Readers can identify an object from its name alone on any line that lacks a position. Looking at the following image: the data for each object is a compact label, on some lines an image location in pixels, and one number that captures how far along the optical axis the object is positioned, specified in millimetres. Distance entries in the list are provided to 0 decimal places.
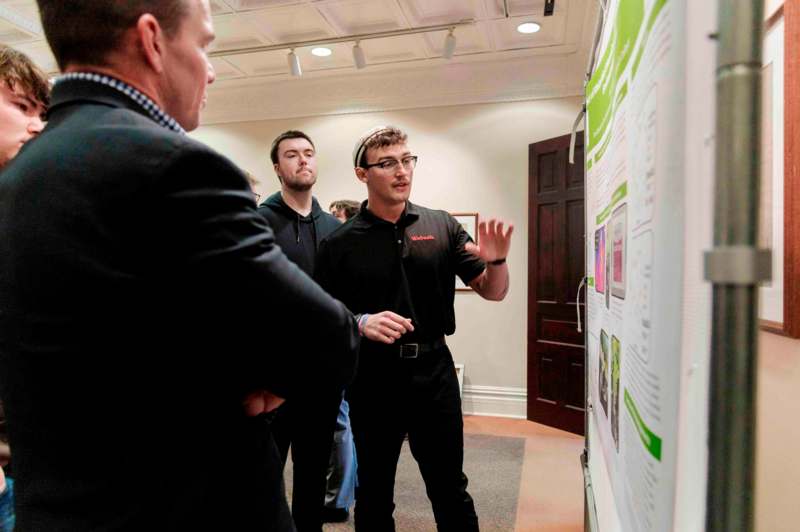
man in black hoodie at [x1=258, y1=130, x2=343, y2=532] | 2014
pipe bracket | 444
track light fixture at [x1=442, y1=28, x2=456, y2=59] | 3848
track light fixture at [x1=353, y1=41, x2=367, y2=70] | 4090
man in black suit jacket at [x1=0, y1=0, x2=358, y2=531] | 620
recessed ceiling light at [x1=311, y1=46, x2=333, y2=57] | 4516
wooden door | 4062
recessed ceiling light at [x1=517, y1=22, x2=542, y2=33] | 4000
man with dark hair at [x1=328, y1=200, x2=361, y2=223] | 3617
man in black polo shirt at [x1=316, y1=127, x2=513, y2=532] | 1825
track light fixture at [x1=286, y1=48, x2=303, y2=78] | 4186
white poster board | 504
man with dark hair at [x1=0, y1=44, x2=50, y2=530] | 1090
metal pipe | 439
